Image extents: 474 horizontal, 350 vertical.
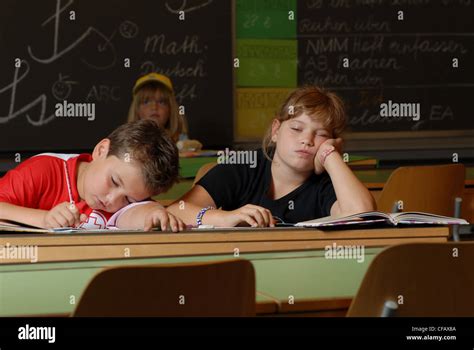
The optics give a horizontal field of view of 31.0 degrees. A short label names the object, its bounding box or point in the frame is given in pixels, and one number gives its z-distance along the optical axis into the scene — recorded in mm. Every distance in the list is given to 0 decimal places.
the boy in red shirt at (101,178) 2045
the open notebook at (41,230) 1608
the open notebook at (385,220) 1655
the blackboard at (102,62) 4543
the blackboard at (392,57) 5008
